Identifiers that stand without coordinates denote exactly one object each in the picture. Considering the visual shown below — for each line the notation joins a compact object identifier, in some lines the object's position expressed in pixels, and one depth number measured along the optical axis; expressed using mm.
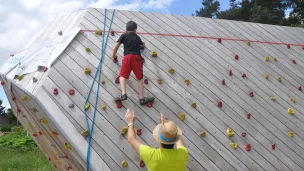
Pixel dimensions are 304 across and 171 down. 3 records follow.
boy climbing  4055
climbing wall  3799
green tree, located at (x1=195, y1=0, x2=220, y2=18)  30719
